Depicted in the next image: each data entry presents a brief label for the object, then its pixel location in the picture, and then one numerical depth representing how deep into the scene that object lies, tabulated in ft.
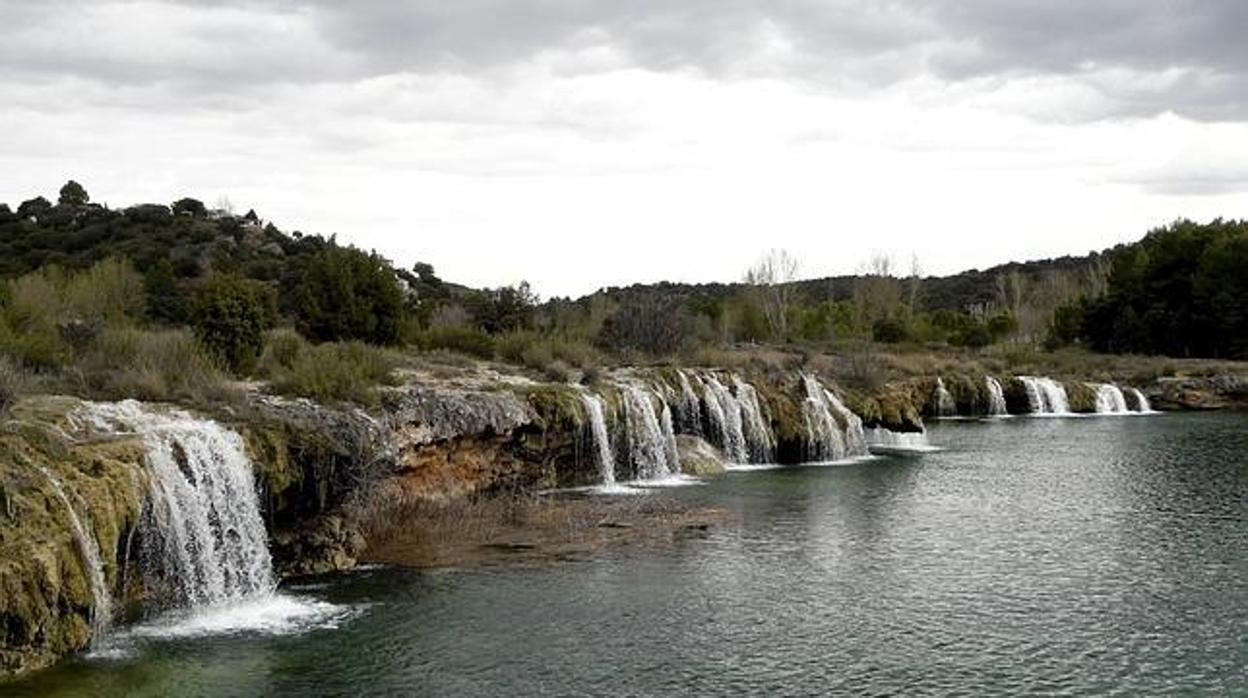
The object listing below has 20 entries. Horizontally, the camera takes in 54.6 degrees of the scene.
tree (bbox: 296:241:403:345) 128.77
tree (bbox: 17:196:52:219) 248.93
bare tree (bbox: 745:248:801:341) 325.40
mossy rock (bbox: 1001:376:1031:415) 207.62
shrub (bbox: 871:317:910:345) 295.28
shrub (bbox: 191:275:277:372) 92.02
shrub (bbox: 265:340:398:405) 82.38
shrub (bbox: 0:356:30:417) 60.77
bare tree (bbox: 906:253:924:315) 377.05
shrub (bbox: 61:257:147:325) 134.82
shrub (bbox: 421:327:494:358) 132.57
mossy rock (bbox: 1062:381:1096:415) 206.49
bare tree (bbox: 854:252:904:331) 365.81
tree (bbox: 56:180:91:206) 261.85
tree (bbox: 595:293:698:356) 160.56
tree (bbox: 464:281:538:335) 165.17
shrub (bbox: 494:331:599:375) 125.49
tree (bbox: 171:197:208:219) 257.34
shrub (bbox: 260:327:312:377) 92.07
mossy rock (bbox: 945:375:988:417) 203.92
